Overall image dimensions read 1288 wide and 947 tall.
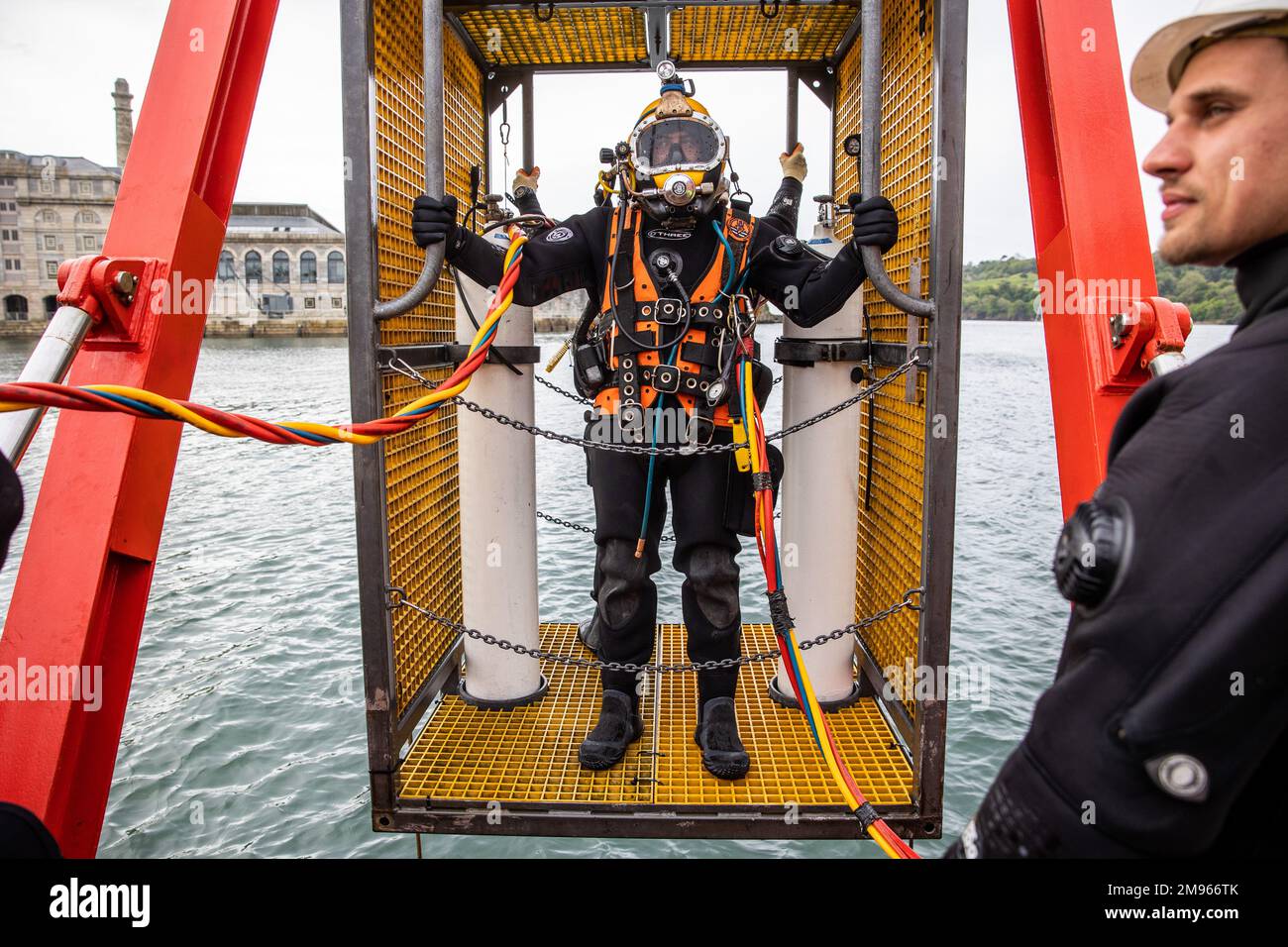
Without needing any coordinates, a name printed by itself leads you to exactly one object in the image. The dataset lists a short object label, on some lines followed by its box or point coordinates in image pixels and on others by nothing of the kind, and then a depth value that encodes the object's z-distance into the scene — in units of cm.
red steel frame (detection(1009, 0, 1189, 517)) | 257
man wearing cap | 88
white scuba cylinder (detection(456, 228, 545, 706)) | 377
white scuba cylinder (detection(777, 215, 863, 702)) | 378
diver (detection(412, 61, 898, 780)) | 336
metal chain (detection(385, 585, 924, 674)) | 318
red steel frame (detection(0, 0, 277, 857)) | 216
